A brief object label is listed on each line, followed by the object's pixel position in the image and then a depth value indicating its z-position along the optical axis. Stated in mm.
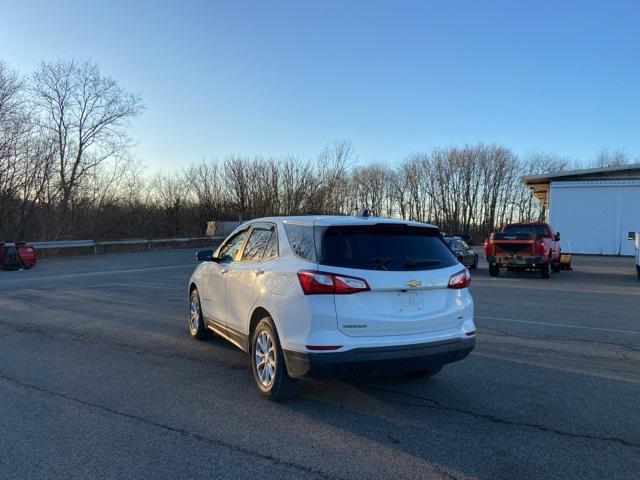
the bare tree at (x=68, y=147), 33125
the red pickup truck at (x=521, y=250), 17031
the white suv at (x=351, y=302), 4242
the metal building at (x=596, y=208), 33781
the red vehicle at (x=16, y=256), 19703
